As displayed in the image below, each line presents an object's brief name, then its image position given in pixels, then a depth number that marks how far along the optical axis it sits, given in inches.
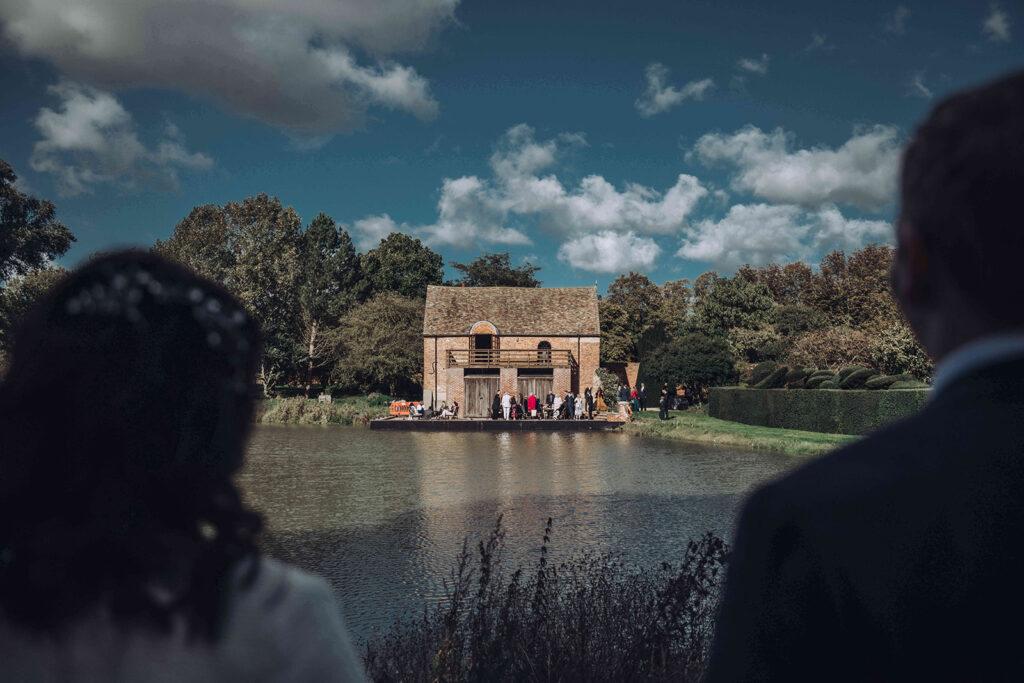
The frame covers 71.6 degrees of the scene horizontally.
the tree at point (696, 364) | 1633.9
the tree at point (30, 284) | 1761.7
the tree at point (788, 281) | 2488.9
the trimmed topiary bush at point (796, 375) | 1167.0
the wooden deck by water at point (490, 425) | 1219.9
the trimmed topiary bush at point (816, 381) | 1101.7
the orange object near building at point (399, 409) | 1412.4
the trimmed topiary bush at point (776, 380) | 1228.9
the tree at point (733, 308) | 2065.7
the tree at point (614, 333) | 2172.7
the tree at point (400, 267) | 2561.5
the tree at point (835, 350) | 1441.9
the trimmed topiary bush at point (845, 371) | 1041.5
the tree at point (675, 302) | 2453.2
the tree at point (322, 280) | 2135.8
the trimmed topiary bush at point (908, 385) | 941.3
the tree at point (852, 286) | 2113.1
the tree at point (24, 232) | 1156.9
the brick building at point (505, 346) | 1551.4
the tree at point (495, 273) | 2684.5
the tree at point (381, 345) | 1863.9
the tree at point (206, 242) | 1964.8
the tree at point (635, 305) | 2221.9
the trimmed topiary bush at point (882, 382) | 974.4
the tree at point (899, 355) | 1157.1
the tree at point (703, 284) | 2753.4
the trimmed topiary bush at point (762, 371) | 1385.3
